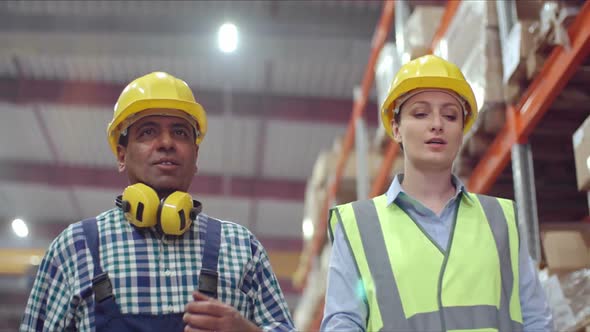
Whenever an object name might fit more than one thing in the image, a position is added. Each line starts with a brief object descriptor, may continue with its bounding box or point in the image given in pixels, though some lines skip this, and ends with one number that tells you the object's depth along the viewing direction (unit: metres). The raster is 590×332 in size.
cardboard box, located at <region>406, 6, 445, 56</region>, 5.69
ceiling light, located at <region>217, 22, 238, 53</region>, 9.18
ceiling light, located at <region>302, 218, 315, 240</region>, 9.68
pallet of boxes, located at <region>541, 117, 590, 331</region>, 3.45
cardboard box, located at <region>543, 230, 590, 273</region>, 3.57
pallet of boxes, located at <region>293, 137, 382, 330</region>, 8.30
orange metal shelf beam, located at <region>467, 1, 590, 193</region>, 3.71
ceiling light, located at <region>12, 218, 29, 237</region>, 16.87
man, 2.37
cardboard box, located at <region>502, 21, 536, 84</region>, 4.10
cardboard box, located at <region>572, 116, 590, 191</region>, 3.46
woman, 2.36
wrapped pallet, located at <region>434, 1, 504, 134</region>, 4.48
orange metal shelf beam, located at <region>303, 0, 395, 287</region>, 6.95
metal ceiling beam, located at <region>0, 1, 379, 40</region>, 9.31
